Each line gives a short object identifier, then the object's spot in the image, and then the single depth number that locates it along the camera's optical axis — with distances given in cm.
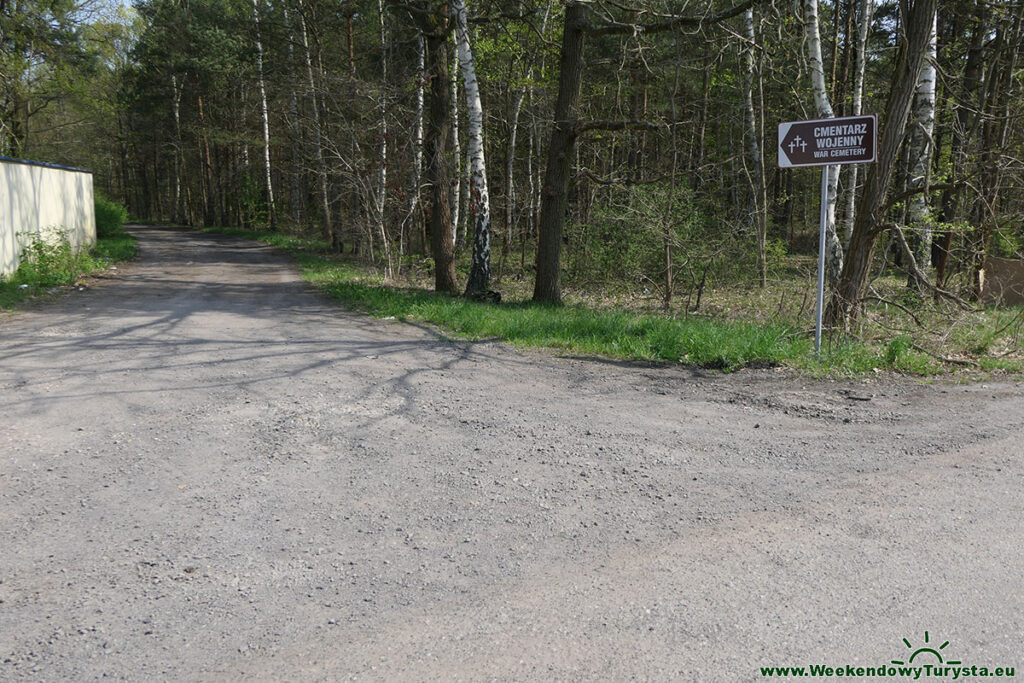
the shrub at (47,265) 1449
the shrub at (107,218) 2953
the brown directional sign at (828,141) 761
